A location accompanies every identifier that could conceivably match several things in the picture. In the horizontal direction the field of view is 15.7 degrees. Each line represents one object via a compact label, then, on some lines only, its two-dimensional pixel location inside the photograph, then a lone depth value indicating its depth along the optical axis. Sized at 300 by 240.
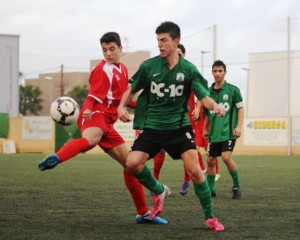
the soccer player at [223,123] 16.77
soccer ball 12.93
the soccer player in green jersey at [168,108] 10.68
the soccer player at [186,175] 17.14
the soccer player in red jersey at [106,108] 11.93
